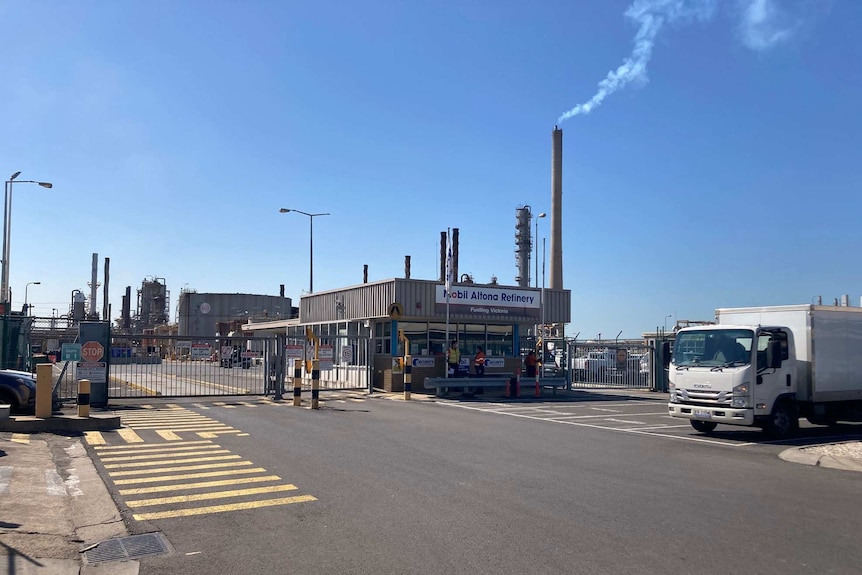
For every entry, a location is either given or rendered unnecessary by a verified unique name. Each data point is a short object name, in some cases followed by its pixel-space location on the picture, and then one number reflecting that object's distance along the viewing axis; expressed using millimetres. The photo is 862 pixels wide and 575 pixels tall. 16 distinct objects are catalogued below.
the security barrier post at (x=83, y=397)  15034
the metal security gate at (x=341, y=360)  25512
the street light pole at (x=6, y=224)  32250
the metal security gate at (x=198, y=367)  23688
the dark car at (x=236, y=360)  25500
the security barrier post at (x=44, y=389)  14109
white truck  14359
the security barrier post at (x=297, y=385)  20969
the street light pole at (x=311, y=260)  42841
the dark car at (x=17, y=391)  15633
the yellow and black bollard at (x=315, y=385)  20141
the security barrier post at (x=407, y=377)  23969
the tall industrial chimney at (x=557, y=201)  59406
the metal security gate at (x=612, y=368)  31133
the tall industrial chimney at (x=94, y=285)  91188
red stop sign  18953
